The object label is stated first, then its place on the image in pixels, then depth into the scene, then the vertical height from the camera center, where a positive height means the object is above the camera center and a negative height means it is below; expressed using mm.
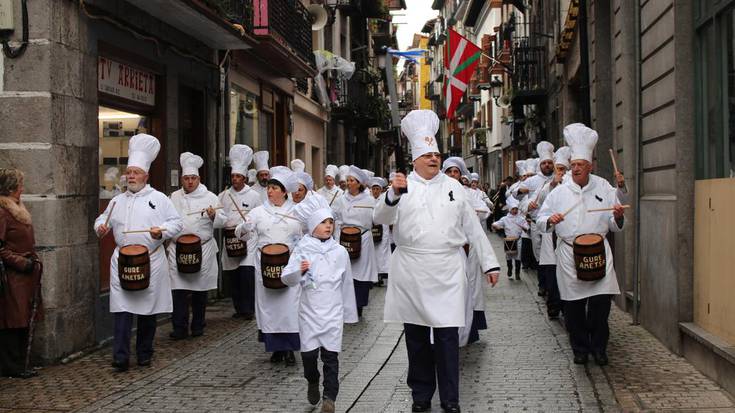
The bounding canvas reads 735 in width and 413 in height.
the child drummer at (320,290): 6660 -630
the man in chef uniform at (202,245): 10500 -479
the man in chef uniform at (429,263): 6637 -426
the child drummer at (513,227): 15828 -412
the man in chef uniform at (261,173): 13242 +470
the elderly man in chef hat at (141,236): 8508 -285
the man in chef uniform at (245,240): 11789 -379
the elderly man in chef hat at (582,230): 8281 -245
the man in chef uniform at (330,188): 14227 +268
